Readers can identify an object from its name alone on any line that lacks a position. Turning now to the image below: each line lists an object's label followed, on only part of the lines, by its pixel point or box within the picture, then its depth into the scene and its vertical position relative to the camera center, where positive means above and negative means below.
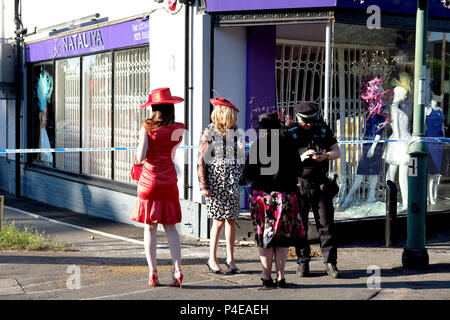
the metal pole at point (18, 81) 16.09 +1.15
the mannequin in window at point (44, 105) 15.59 +0.55
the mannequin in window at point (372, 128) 10.23 +0.04
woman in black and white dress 7.34 -0.45
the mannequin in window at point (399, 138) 10.28 -0.11
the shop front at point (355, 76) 9.51 +0.82
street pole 7.56 -0.51
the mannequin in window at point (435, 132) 10.78 -0.02
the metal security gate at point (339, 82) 9.86 +0.74
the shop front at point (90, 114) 11.83 +0.30
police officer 7.27 -0.57
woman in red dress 6.84 -0.49
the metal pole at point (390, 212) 8.99 -1.08
